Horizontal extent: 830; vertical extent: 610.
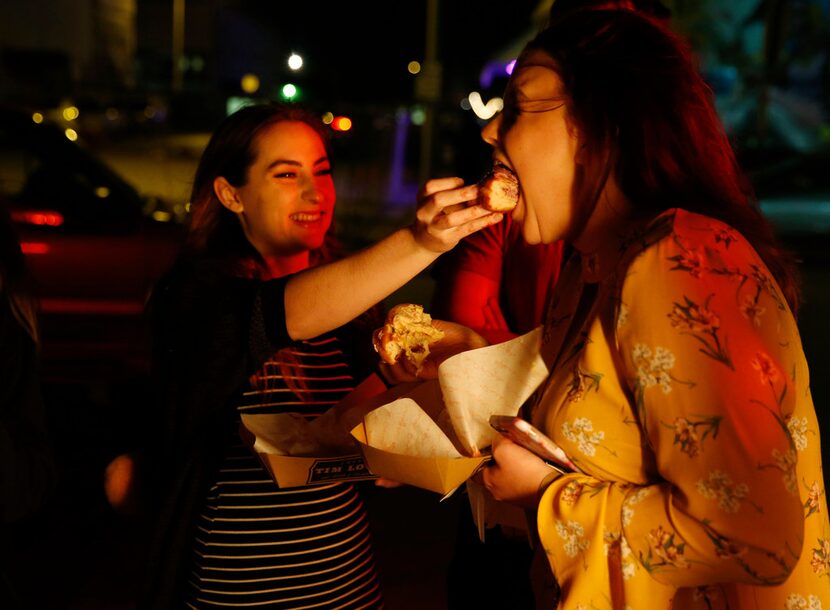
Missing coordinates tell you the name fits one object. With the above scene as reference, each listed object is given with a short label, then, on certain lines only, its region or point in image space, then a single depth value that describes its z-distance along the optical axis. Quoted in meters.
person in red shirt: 3.03
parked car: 6.25
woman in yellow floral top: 1.64
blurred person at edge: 2.38
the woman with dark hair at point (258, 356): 2.30
